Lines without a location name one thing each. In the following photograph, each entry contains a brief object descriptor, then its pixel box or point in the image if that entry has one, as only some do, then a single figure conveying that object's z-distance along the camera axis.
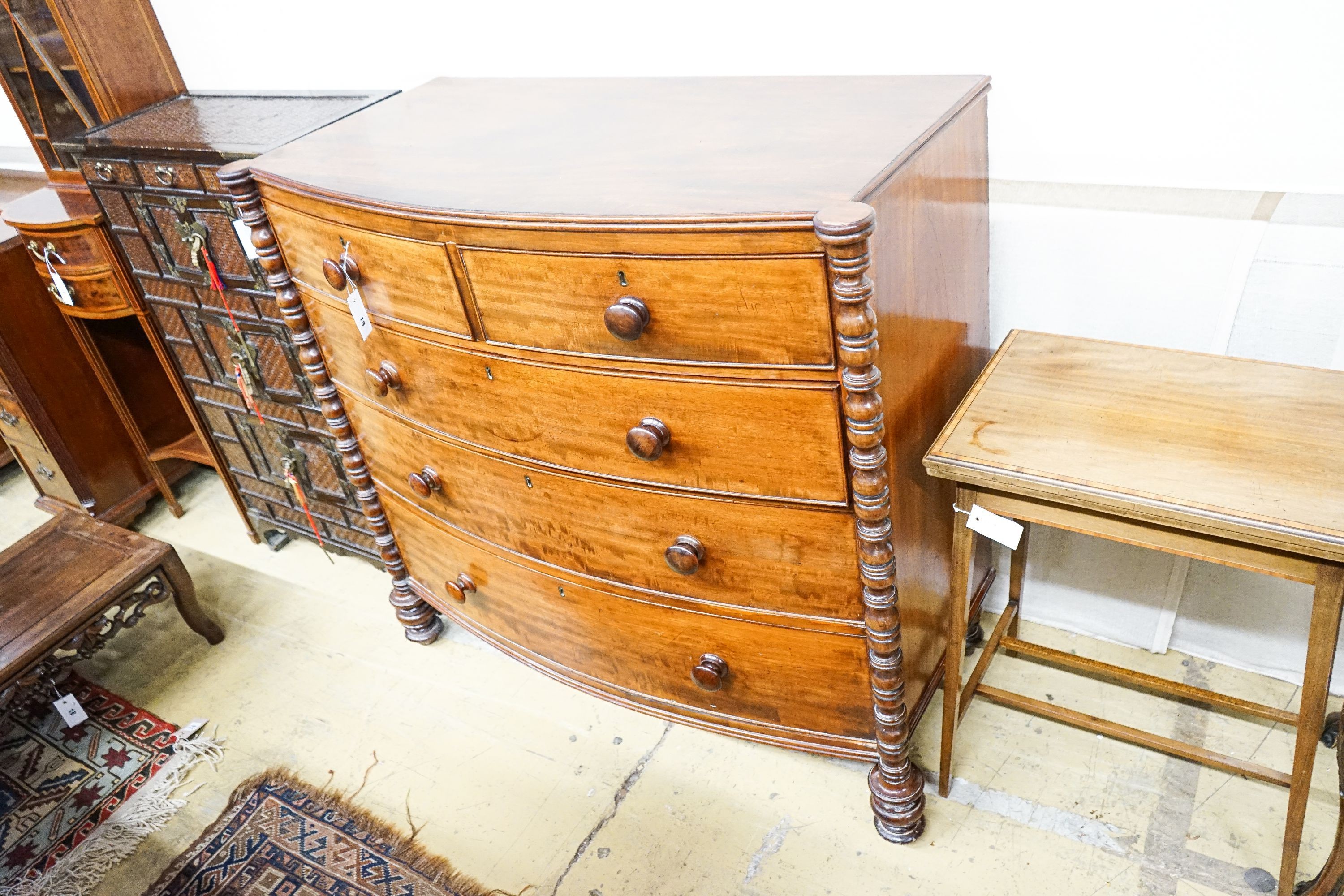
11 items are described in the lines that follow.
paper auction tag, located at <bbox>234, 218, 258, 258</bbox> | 2.11
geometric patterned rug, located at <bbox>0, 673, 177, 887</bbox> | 2.13
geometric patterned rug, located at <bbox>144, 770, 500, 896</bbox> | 1.90
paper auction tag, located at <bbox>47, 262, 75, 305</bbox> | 2.65
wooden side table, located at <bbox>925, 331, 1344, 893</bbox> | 1.26
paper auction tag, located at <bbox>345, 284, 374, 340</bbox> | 1.77
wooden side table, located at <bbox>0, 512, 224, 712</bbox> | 2.20
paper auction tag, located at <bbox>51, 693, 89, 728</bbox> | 2.34
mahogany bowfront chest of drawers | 1.31
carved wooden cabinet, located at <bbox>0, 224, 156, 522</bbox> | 2.84
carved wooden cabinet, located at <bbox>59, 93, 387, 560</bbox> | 2.21
